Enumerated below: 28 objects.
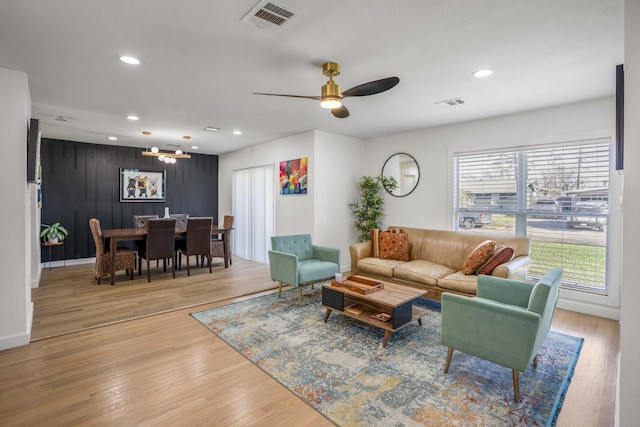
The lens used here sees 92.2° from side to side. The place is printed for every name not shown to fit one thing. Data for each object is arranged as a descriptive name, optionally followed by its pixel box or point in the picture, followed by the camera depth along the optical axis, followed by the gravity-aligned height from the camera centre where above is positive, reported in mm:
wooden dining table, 4879 -454
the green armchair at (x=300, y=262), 3990 -747
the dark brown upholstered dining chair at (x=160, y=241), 5098 -553
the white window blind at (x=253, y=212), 6582 -61
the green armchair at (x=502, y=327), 2070 -826
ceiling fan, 2502 +1014
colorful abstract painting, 5473 +621
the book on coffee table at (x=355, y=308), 3169 -1032
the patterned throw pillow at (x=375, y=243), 4758 -509
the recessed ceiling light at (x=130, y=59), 2633 +1296
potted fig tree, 5680 +117
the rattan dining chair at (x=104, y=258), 4906 -818
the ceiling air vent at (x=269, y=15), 1938 +1279
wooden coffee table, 2879 -963
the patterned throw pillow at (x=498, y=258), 3439 -528
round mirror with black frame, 5320 +690
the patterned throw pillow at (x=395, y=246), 4602 -535
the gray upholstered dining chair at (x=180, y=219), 6585 -228
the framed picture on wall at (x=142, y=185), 7020 +541
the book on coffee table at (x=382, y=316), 2958 -1038
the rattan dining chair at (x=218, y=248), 6152 -794
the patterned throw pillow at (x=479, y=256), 3582 -530
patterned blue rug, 1987 -1290
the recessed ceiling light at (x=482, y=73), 2875 +1311
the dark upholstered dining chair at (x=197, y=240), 5570 -569
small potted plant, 5715 -490
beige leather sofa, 3492 -701
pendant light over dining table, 5637 +1028
